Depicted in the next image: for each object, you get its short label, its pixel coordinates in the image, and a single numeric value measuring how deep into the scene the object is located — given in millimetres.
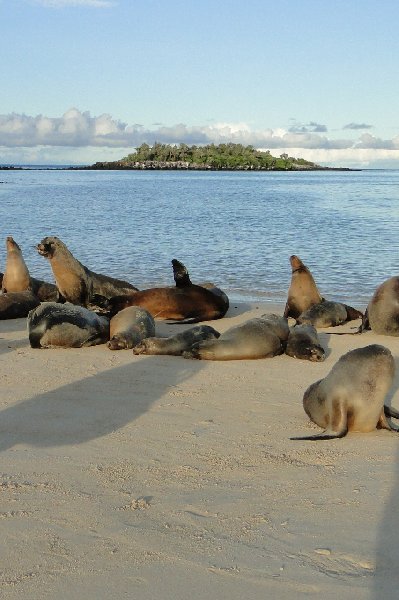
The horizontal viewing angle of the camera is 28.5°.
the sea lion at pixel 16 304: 9688
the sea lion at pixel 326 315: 9266
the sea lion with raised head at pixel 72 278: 10359
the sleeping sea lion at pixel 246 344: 7211
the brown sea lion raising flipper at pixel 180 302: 9750
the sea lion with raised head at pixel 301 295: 9781
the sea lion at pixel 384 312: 8633
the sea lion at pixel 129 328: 7664
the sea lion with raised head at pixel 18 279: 10688
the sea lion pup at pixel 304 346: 7273
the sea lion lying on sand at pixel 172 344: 7391
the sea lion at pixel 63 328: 7746
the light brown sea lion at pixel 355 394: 5113
